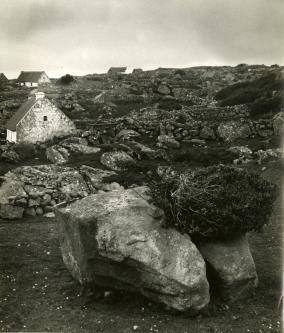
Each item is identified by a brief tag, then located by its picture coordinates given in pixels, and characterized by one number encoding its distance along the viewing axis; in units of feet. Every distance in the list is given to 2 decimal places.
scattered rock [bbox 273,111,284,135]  113.19
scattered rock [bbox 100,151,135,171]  87.56
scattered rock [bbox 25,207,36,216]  62.99
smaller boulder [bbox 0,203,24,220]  60.85
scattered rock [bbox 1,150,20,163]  97.35
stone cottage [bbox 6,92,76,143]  119.03
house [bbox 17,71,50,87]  346.64
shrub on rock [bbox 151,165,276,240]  35.70
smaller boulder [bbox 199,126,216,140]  116.78
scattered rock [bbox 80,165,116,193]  73.11
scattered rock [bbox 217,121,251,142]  115.44
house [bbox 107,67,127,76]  430.61
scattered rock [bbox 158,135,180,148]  108.28
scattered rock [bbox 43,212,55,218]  62.28
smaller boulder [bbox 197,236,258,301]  36.01
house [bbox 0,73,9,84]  304.97
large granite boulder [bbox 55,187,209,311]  33.37
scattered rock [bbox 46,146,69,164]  95.30
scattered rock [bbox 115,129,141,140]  116.11
